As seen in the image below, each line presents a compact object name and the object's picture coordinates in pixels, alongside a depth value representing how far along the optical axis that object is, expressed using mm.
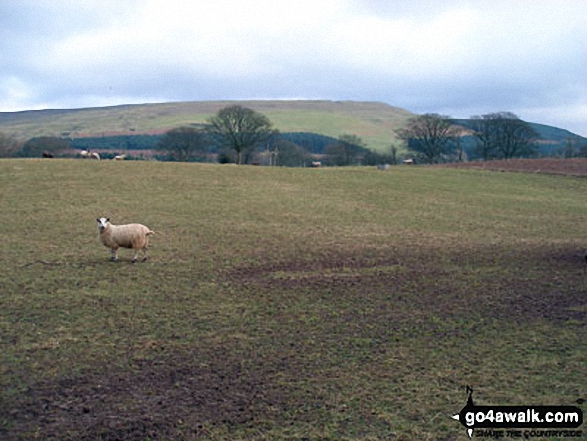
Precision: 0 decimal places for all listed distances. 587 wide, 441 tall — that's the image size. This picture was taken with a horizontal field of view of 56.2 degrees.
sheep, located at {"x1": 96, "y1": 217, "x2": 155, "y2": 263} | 15500
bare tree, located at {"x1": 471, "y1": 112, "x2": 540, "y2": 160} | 76875
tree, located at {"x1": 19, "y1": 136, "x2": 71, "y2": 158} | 64062
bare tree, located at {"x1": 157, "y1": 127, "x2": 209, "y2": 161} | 72250
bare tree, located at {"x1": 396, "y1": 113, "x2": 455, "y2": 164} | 80375
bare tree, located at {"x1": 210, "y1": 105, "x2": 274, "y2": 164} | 66562
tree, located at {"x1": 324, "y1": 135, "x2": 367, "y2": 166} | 86312
